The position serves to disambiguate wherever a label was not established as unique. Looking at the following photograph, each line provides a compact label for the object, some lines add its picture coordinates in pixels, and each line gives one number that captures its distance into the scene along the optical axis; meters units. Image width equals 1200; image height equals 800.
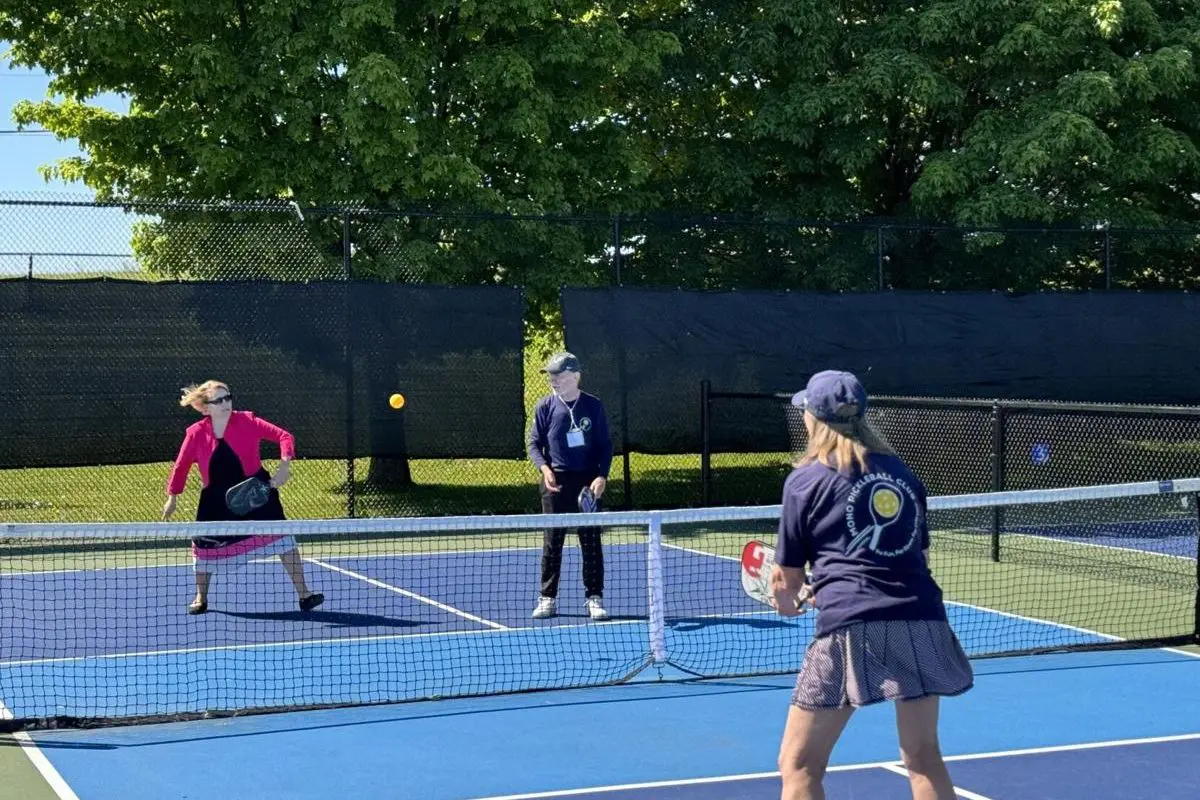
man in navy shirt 9.94
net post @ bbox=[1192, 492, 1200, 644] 9.36
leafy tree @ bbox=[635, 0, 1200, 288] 19.88
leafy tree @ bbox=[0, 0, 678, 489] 17.73
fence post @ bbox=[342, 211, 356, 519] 15.04
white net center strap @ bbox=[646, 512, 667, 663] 8.38
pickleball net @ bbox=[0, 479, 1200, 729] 8.23
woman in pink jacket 9.98
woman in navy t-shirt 4.53
